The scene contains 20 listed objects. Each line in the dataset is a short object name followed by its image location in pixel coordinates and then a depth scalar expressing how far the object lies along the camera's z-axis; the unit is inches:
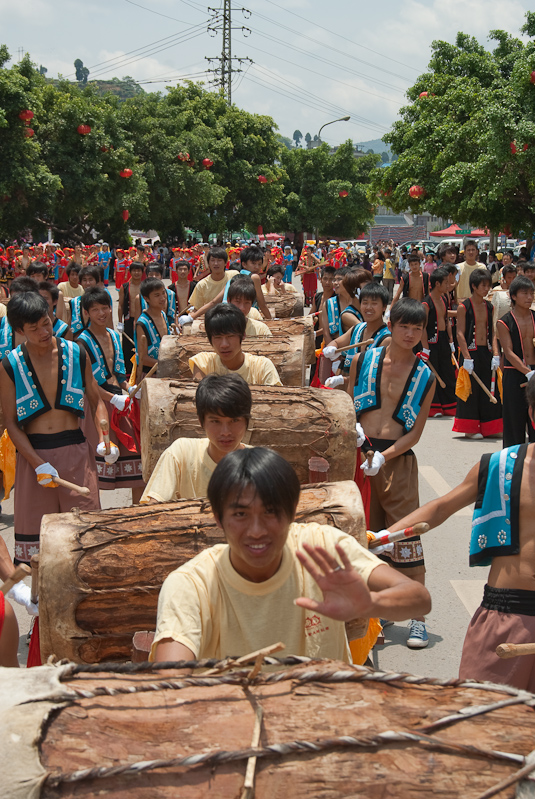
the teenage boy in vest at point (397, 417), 190.7
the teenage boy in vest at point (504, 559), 116.7
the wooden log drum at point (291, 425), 189.9
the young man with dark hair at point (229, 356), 189.5
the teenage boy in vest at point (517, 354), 291.6
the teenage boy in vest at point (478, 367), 364.2
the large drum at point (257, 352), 252.5
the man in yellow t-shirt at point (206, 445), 136.6
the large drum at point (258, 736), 63.7
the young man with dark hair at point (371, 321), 250.5
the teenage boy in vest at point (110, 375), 249.3
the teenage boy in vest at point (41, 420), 187.5
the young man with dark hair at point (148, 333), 294.0
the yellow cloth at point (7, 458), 225.9
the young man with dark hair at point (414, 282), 457.4
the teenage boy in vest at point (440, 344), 417.4
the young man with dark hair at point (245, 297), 256.8
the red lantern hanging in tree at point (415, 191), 855.7
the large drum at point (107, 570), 120.3
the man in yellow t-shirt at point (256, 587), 88.9
